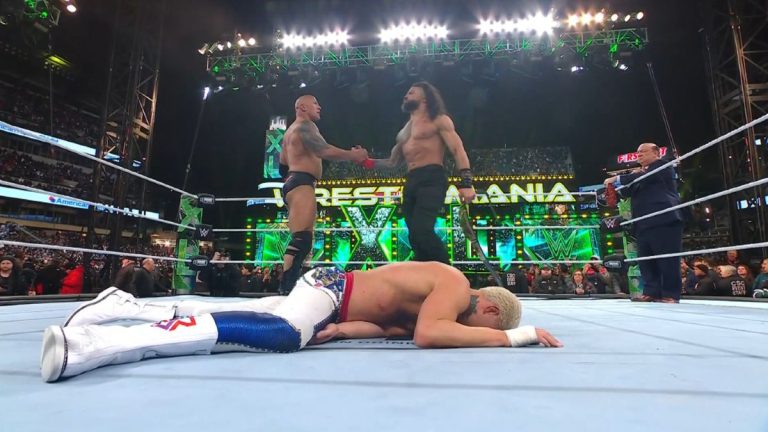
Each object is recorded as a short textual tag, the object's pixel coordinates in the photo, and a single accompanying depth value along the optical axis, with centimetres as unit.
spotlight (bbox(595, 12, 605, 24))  811
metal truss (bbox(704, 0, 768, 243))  633
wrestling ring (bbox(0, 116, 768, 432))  64
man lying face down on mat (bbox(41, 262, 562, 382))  98
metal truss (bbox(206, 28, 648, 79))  845
